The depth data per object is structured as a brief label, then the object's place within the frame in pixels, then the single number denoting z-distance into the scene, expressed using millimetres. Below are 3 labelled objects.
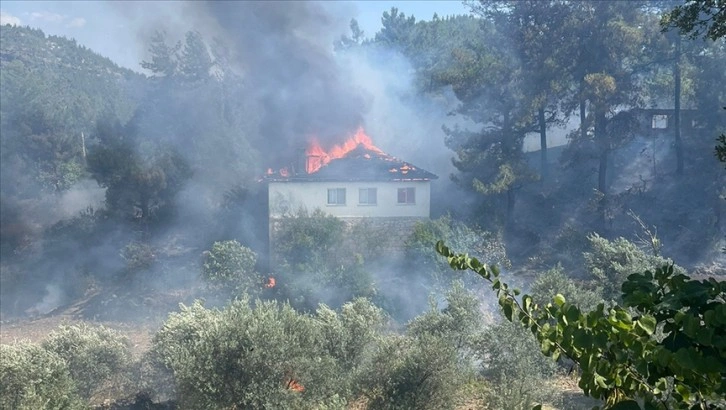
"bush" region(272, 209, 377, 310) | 28781
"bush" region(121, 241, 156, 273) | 34750
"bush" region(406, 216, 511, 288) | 30172
